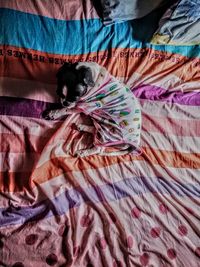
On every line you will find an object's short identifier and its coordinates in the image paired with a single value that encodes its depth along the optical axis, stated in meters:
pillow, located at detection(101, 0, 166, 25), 1.45
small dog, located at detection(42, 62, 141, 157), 1.08
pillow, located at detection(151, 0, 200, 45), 1.46
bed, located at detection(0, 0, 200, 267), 1.15
